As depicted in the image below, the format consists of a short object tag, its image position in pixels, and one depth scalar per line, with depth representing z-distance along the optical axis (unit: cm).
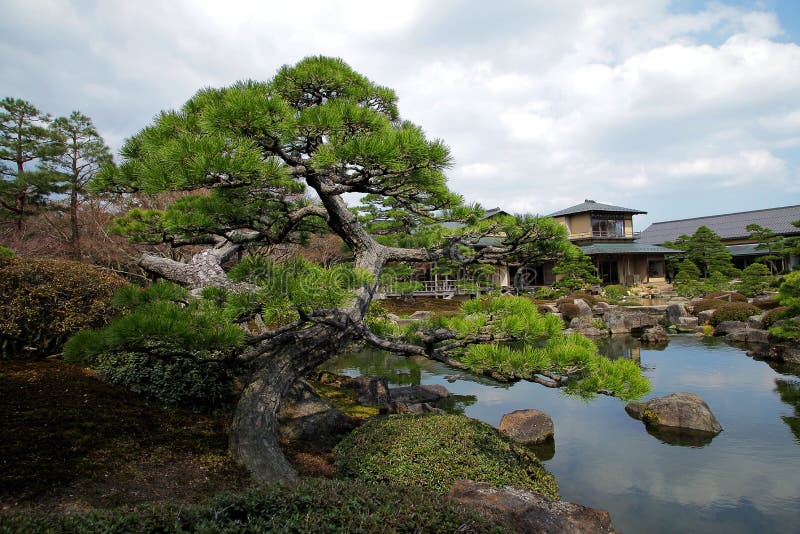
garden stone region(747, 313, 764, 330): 1335
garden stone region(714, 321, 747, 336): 1381
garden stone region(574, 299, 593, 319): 1752
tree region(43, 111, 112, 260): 1464
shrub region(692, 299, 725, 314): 1674
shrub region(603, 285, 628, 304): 2131
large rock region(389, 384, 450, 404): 759
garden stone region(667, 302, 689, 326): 1614
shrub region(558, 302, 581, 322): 1752
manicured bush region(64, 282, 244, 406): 289
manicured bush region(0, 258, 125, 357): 507
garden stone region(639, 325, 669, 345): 1341
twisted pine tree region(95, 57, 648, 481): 299
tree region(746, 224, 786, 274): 2533
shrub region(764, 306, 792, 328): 1217
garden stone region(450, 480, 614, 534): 276
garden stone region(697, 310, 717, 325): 1558
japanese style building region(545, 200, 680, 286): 2839
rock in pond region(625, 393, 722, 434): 632
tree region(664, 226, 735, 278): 2583
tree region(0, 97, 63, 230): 1468
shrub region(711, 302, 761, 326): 1441
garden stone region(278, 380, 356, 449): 478
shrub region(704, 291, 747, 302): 1894
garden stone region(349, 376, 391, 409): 684
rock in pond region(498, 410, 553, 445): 594
